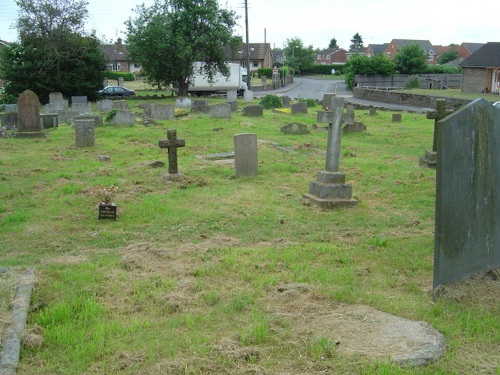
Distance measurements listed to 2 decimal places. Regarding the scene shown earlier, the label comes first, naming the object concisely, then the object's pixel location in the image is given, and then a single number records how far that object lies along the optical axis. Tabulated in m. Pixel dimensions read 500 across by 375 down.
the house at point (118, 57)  88.94
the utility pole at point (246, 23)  51.59
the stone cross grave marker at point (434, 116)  13.85
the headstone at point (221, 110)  26.02
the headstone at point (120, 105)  30.65
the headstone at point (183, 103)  33.30
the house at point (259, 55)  100.12
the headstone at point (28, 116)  19.83
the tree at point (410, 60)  64.75
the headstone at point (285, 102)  34.62
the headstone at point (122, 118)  22.75
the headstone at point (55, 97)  34.84
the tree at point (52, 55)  38.85
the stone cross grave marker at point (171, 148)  12.10
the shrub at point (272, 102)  33.81
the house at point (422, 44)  113.43
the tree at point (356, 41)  166.56
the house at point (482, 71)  49.12
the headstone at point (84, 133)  17.19
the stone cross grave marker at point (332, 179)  9.84
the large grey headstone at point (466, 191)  5.27
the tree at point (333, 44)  159.75
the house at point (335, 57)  149.93
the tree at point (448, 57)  97.21
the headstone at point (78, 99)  35.03
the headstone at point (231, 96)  39.92
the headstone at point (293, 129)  21.25
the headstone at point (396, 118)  27.69
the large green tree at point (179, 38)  41.16
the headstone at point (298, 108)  29.98
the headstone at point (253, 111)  27.70
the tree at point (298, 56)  100.12
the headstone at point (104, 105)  31.78
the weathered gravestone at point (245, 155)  12.22
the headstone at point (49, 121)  22.88
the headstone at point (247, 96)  42.44
